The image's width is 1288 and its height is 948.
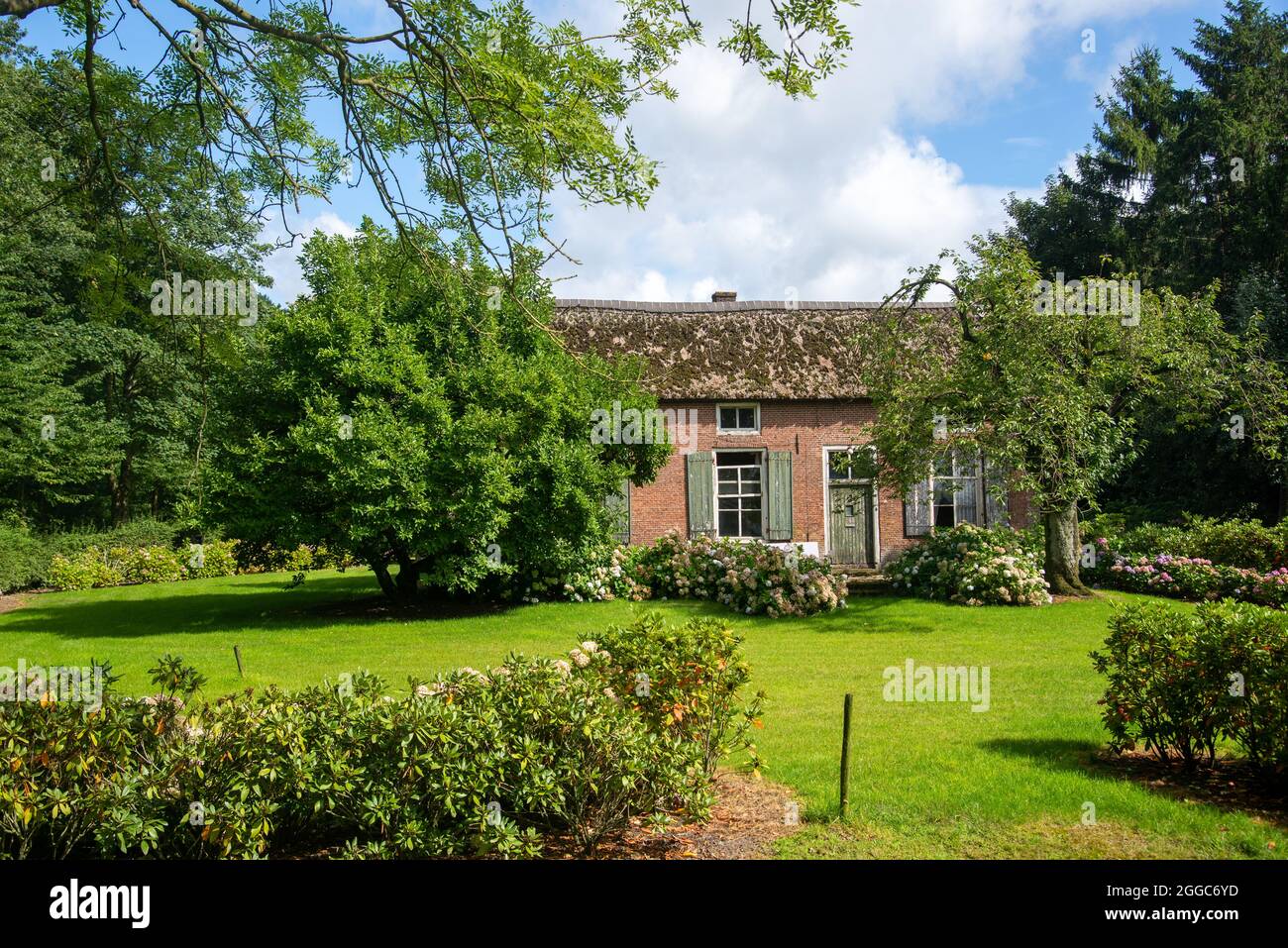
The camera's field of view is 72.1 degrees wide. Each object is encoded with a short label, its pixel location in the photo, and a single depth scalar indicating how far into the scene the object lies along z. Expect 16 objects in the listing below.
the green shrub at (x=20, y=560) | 21.46
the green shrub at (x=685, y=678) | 6.19
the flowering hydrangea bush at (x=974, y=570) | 16.17
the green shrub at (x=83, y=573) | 21.92
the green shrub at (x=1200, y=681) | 6.09
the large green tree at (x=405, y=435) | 13.95
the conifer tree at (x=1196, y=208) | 23.81
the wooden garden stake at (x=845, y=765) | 5.83
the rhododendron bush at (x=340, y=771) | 4.66
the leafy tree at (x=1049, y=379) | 14.77
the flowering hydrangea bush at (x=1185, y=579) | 16.14
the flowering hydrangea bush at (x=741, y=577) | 15.89
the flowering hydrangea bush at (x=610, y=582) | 16.67
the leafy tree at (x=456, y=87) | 5.65
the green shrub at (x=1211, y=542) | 17.58
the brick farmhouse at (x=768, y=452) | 21.23
